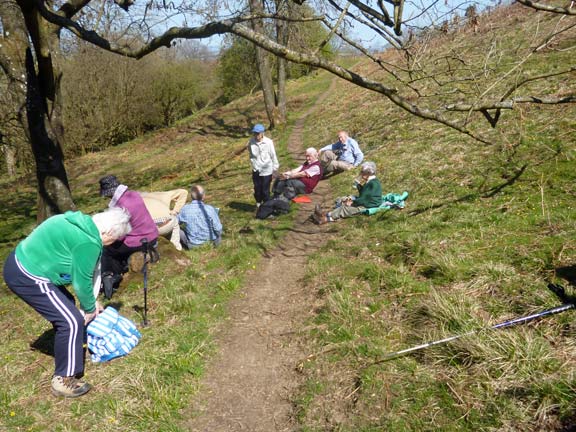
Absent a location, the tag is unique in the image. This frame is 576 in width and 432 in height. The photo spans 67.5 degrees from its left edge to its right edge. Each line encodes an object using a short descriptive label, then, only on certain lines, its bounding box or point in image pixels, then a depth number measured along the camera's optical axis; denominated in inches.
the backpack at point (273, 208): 344.2
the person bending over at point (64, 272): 146.2
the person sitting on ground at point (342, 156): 429.7
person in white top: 337.7
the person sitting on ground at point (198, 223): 294.5
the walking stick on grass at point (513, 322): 143.5
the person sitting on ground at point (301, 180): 378.9
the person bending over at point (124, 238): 236.5
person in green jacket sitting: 306.3
